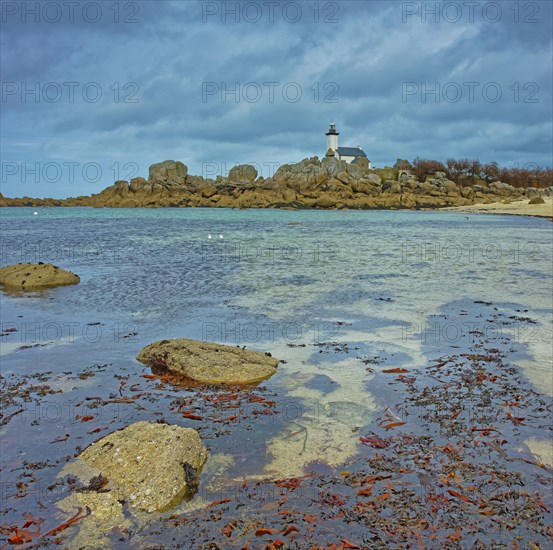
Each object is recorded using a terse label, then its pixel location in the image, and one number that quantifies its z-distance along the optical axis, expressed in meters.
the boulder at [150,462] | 4.77
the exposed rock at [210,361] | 7.71
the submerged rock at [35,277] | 16.06
